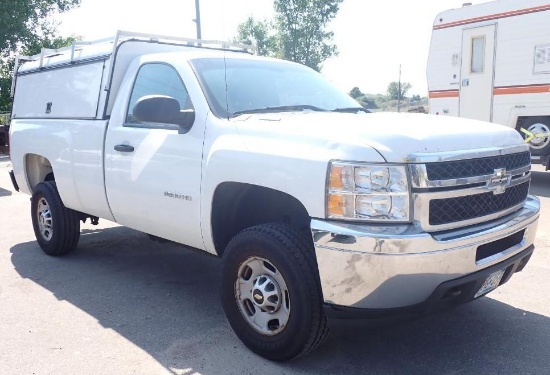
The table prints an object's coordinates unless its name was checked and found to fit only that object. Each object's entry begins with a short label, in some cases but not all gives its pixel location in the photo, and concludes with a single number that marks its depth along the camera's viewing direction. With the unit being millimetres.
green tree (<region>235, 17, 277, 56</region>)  45062
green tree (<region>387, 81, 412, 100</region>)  67981
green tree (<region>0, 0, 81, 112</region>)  25703
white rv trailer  10250
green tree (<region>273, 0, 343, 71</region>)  42506
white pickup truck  2891
